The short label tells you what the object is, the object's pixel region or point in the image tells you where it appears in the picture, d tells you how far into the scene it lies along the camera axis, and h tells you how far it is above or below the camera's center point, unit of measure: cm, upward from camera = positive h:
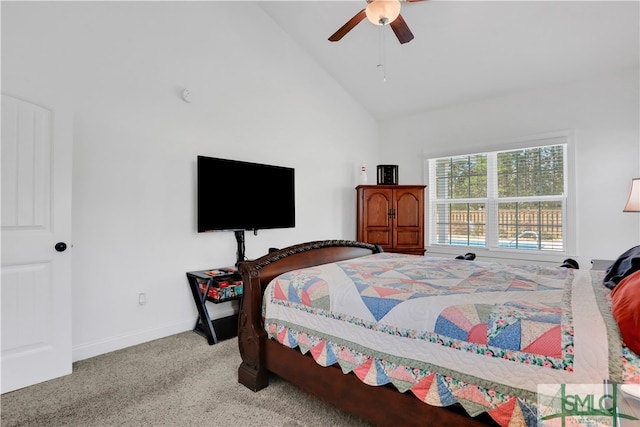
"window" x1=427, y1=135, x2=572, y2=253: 392 +21
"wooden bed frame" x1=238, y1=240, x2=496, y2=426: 134 -81
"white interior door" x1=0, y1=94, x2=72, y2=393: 206 -20
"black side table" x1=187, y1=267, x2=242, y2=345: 281 -73
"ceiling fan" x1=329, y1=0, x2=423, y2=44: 218 +140
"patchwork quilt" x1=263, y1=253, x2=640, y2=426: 108 -47
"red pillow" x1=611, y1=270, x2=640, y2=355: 101 -33
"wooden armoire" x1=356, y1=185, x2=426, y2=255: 458 -3
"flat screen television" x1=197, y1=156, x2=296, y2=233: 306 +19
